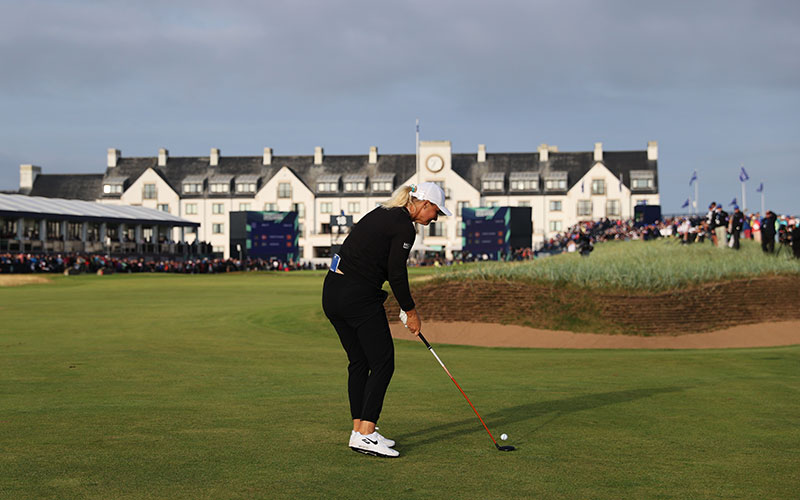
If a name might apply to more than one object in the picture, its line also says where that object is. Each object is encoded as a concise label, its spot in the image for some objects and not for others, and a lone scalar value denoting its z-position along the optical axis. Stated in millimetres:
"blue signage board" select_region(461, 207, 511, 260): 80375
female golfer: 6871
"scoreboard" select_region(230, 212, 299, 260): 76125
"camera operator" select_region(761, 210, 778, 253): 34000
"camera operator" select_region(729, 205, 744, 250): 36000
